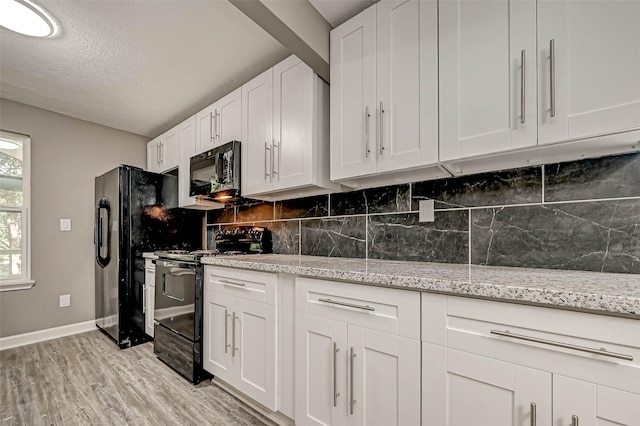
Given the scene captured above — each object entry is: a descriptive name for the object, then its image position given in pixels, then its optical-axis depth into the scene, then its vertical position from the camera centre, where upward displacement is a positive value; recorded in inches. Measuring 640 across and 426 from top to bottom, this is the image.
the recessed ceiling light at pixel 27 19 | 65.3 +45.3
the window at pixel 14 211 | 112.7 +0.6
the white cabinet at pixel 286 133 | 74.2 +21.7
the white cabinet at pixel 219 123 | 95.2 +31.0
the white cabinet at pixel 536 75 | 38.7 +20.4
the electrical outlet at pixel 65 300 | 124.1 -37.1
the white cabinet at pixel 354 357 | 43.7 -23.9
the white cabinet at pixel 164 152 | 123.1 +26.9
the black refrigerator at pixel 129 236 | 111.2 -9.2
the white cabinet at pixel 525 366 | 29.5 -17.7
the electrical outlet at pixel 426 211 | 66.4 +0.3
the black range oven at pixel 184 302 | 81.5 -26.5
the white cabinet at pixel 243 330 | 63.8 -28.3
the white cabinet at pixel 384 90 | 55.2 +25.3
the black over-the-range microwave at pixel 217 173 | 92.4 +13.0
